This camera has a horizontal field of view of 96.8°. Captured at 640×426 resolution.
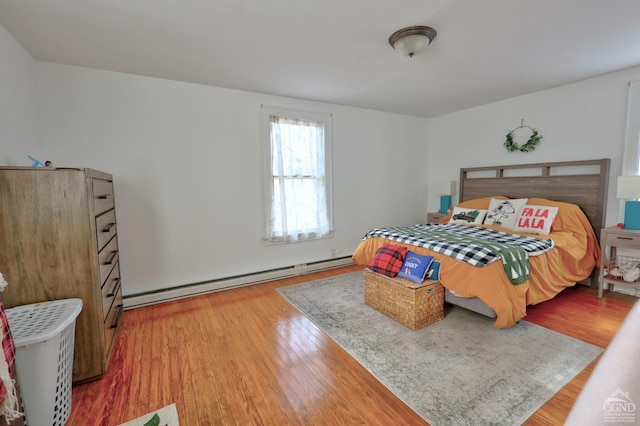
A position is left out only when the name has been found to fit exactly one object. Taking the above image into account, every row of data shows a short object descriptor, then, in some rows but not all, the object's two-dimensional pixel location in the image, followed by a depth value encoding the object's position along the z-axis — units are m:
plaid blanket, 2.31
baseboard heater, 3.00
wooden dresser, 1.61
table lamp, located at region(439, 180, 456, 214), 4.62
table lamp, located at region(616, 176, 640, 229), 2.73
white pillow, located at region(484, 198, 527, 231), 3.48
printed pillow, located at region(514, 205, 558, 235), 3.20
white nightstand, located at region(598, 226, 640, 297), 2.77
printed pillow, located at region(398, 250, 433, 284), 2.42
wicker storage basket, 2.36
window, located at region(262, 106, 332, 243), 3.68
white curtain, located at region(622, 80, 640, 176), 2.93
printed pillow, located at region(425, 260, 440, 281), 2.49
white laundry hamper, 1.35
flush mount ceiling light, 2.11
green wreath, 3.69
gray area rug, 1.60
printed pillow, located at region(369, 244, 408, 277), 2.59
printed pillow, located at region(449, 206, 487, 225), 3.78
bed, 2.25
